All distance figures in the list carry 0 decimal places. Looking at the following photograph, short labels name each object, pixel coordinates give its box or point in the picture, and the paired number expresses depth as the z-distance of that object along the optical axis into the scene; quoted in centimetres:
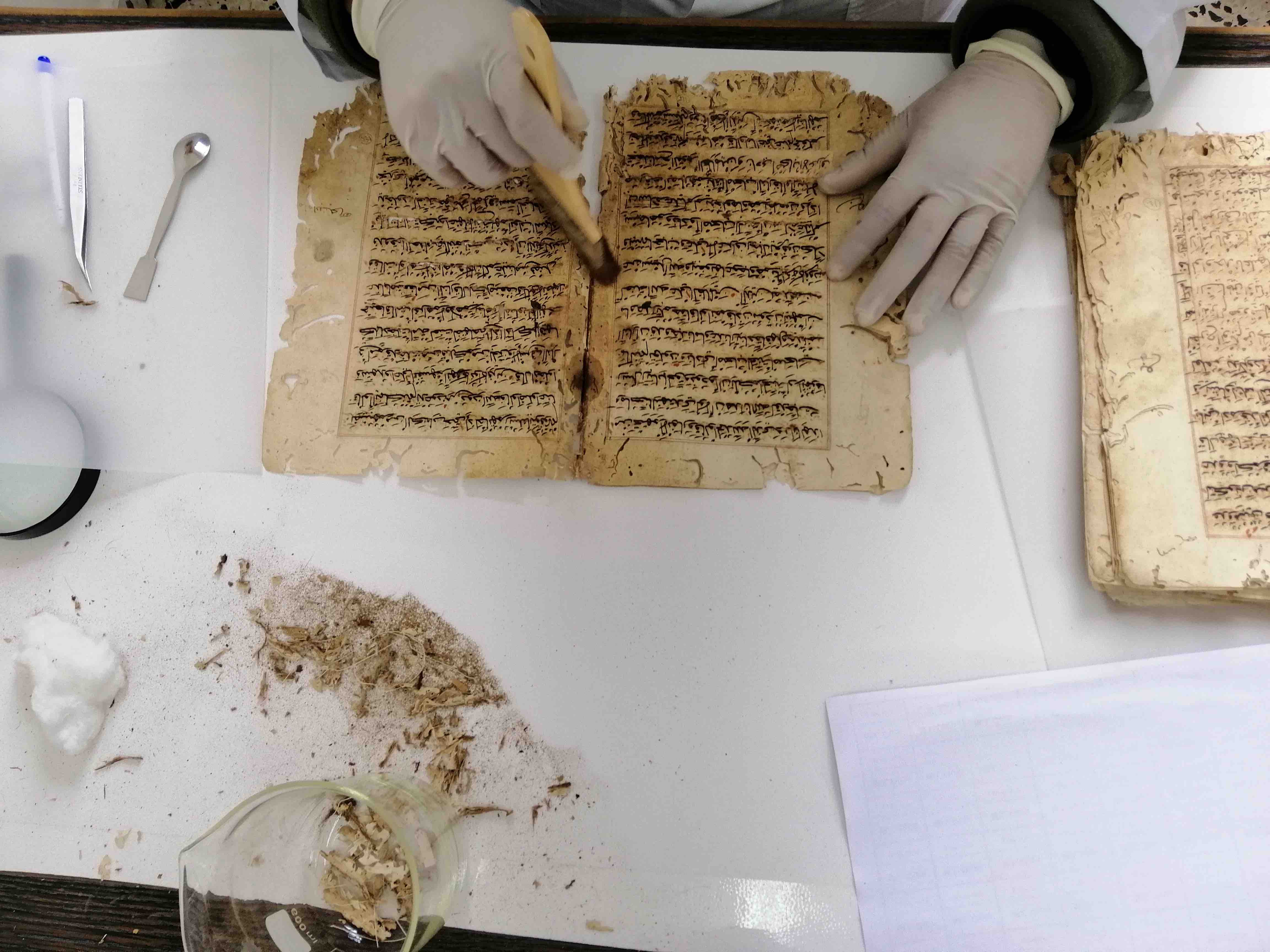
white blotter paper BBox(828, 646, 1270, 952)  59
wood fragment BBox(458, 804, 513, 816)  65
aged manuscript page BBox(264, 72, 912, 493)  70
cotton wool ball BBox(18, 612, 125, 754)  67
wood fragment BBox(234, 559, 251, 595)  71
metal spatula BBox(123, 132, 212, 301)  78
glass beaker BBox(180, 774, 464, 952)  56
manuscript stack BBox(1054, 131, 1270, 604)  64
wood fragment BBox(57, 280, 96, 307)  79
